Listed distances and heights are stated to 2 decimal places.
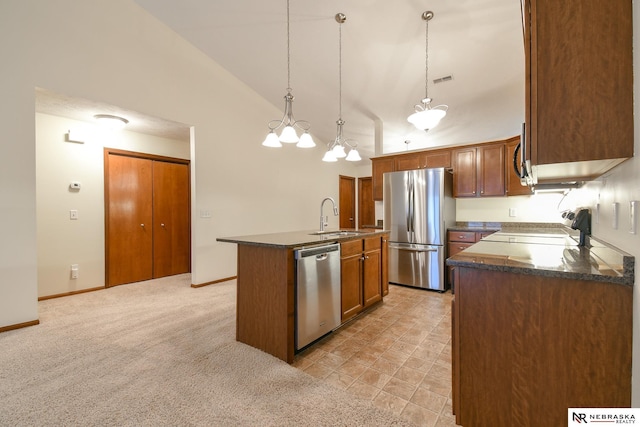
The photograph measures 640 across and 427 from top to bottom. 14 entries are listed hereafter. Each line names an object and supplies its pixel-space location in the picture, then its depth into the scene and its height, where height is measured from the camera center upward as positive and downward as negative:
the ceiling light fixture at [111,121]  3.49 +1.26
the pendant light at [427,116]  2.56 +0.93
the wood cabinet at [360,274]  2.63 -0.65
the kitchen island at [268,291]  2.03 -0.61
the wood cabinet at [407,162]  4.30 +0.85
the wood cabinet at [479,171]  3.91 +0.62
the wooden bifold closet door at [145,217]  4.07 -0.03
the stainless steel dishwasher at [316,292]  2.11 -0.65
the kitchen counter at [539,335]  1.05 -0.53
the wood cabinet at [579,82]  1.03 +0.52
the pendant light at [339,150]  2.94 +0.70
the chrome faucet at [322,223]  2.95 -0.10
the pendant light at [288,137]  2.44 +0.73
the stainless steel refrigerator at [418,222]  3.85 -0.15
